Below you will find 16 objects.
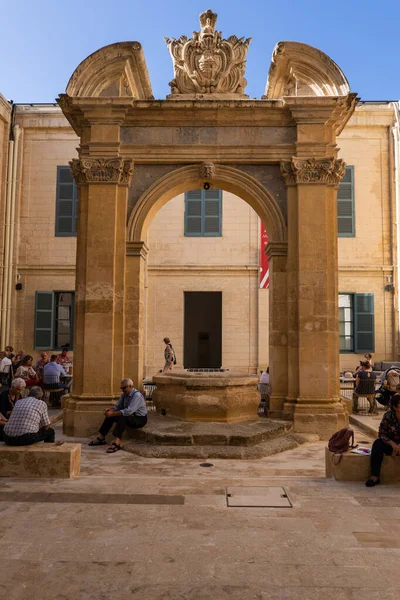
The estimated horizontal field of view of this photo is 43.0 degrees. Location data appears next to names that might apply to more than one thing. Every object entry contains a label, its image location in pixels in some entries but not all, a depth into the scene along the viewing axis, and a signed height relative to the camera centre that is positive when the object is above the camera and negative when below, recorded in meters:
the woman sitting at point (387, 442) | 5.56 -1.14
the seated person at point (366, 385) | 11.09 -1.03
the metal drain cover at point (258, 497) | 4.99 -1.64
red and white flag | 16.19 +2.36
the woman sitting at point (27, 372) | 10.69 -0.79
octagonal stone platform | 7.16 -1.55
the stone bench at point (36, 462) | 5.78 -1.45
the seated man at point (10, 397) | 7.61 -0.93
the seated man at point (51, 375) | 11.76 -0.92
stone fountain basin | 8.28 -1.00
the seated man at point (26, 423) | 5.96 -1.05
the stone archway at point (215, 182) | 8.85 +2.78
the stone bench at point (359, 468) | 5.65 -1.47
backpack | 5.86 -1.20
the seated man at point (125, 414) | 7.72 -1.19
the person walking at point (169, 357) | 14.24 -0.58
